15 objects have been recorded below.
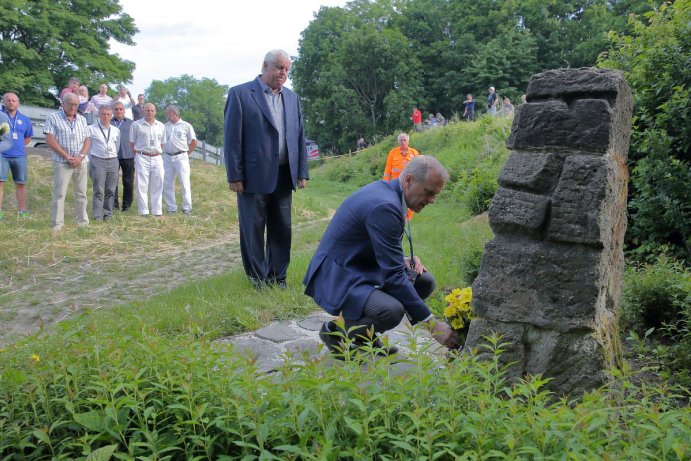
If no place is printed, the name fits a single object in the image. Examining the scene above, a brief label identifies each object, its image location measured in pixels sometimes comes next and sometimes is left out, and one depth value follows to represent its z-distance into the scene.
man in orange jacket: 13.26
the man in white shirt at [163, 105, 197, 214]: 12.81
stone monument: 3.63
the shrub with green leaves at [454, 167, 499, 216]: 12.12
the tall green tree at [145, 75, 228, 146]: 92.75
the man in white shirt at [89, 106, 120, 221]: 11.48
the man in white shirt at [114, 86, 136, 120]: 14.54
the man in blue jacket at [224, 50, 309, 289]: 6.64
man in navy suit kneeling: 4.29
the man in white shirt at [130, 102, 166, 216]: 12.25
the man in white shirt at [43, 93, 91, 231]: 10.55
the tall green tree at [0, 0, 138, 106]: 35.19
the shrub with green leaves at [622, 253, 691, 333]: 4.90
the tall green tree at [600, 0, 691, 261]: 6.52
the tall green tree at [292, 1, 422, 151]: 52.69
